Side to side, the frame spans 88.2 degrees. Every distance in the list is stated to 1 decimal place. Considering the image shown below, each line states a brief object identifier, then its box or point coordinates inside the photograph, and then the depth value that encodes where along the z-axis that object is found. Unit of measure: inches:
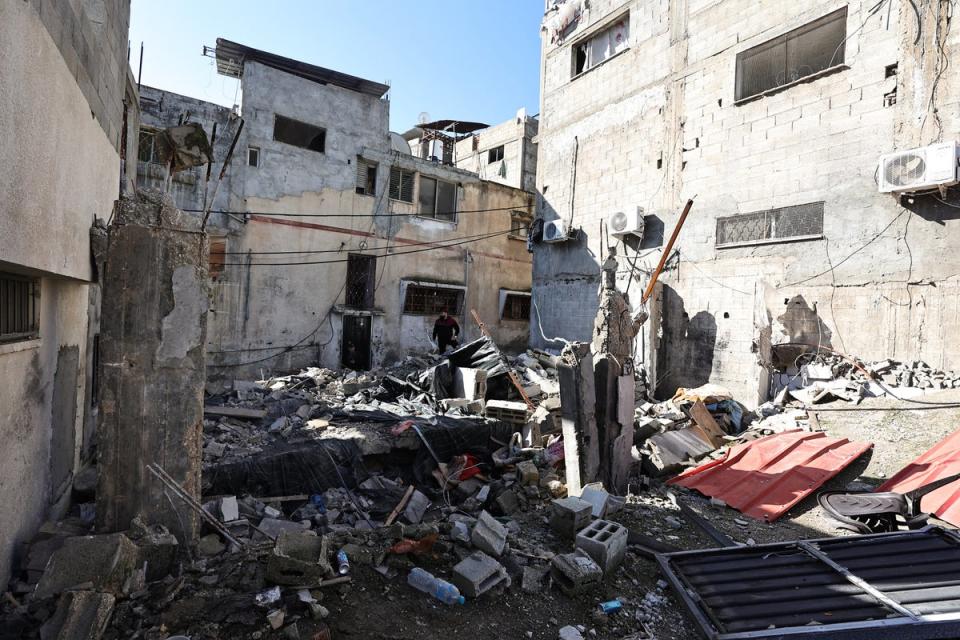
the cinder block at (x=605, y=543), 157.1
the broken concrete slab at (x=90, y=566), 121.3
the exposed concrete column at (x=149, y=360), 143.1
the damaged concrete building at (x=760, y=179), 289.1
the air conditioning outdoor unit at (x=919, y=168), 266.4
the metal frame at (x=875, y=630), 122.6
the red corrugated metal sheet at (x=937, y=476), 188.2
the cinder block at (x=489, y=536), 154.8
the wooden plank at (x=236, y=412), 310.2
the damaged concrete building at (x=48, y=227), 103.7
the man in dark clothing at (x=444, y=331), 541.3
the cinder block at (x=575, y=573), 145.6
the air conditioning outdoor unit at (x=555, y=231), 502.9
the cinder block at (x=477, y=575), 136.3
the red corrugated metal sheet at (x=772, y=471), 224.1
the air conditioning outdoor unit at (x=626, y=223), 425.7
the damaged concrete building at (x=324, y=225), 486.0
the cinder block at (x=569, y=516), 180.9
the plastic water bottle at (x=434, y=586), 133.8
